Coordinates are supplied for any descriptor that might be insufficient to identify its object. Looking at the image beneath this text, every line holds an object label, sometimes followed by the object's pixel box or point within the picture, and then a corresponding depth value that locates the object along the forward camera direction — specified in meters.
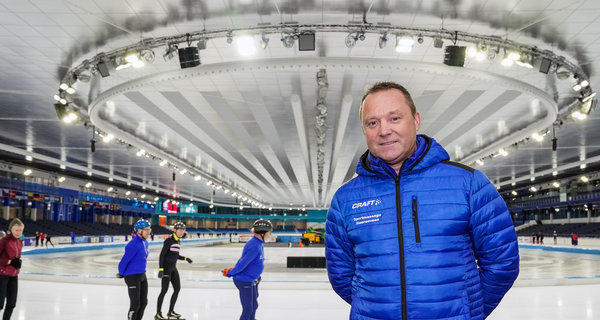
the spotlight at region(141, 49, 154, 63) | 10.52
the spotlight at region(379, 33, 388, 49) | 9.61
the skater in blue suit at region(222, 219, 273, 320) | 5.81
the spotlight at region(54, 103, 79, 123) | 13.34
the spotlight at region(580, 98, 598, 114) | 13.00
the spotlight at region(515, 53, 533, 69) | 10.39
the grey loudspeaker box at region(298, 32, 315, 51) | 9.45
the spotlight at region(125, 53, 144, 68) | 10.52
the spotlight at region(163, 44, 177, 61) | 10.35
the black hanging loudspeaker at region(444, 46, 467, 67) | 9.90
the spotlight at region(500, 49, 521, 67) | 10.22
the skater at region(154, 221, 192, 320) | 7.88
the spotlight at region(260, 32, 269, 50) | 9.66
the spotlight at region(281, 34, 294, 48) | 9.56
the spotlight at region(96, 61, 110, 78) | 11.06
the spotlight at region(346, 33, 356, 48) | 9.51
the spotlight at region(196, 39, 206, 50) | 10.04
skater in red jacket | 6.66
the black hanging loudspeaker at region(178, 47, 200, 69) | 10.24
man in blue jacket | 1.84
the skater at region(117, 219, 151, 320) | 6.32
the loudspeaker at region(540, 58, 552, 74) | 10.56
